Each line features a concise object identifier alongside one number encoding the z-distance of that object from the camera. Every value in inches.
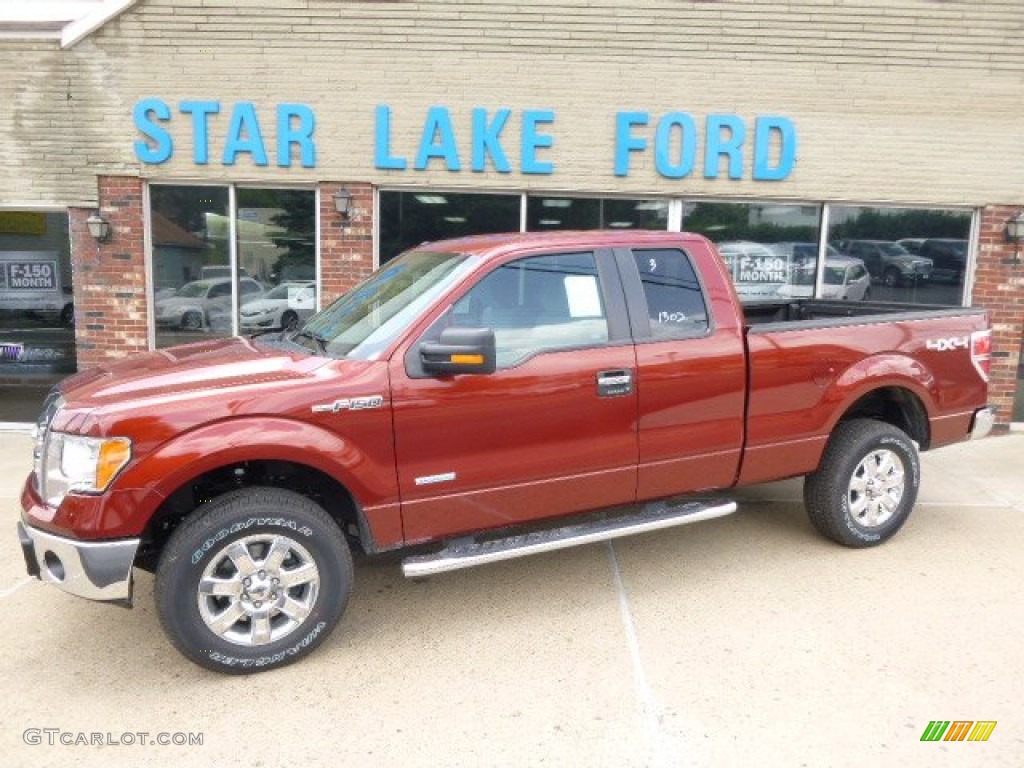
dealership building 294.4
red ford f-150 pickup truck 123.8
